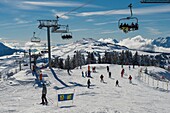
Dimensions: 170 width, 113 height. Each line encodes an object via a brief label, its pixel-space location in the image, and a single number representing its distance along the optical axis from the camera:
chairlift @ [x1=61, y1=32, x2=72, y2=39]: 42.22
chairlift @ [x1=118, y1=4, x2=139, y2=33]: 22.53
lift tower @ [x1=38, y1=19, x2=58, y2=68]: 46.58
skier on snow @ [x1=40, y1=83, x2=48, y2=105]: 23.09
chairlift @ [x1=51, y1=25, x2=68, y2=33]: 44.31
